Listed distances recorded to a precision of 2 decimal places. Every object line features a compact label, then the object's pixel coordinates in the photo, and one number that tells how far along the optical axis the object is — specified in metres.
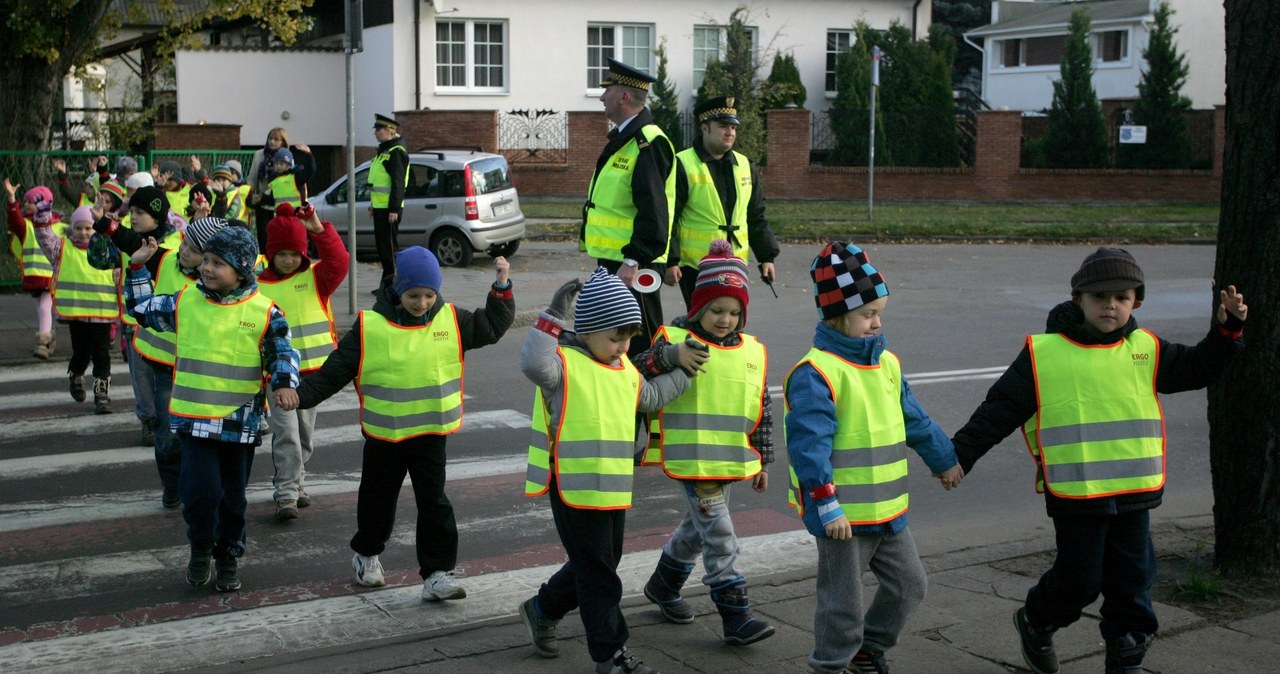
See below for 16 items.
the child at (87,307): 10.27
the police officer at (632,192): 8.15
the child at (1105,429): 4.84
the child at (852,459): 4.64
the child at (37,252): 11.74
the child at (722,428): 5.30
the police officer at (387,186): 16.22
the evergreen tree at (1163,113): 34.69
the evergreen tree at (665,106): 34.73
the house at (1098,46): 43.03
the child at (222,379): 6.11
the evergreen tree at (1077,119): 35.31
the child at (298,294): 7.25
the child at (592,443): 4.93
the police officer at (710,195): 8.45
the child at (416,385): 5.89
